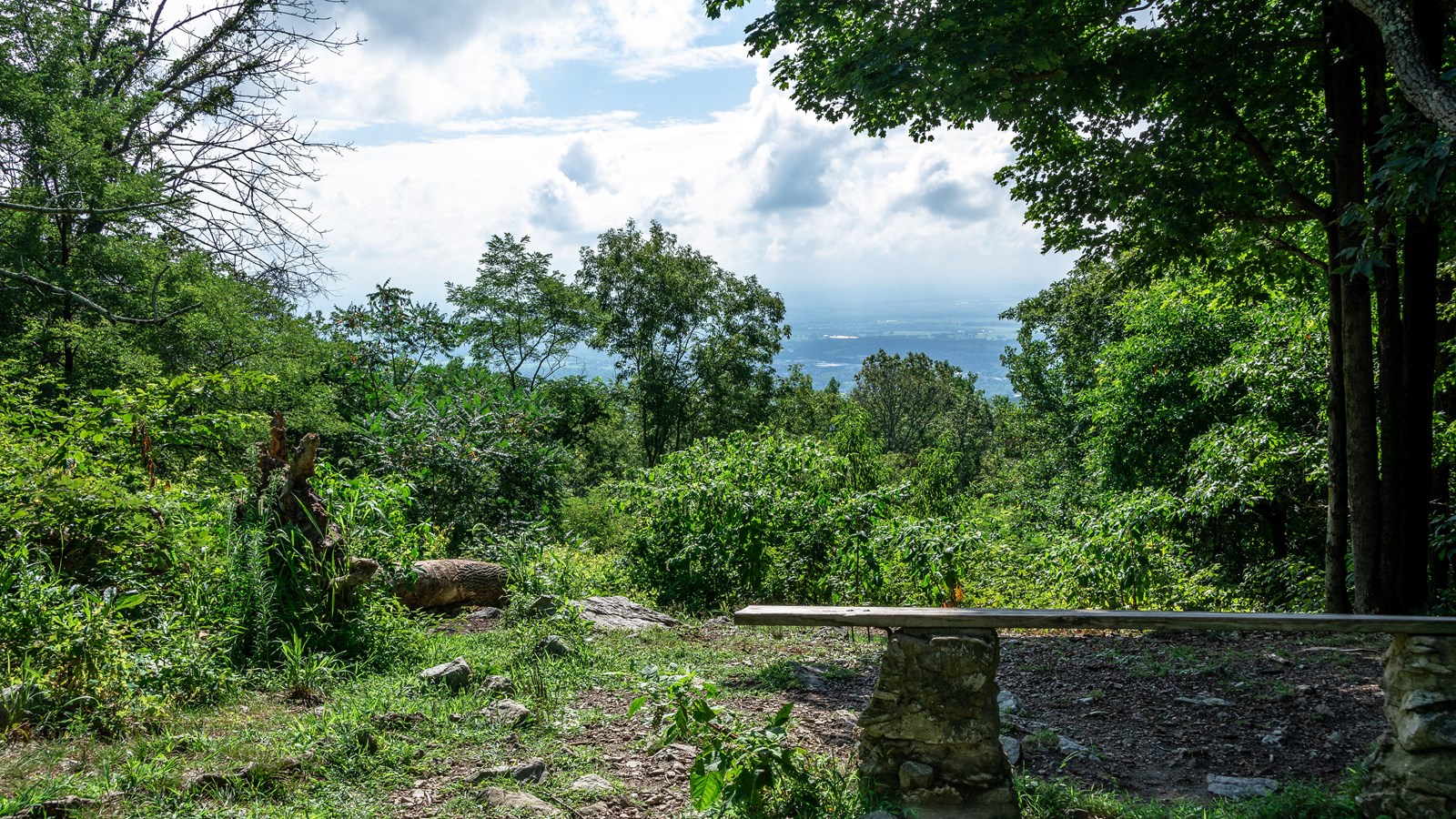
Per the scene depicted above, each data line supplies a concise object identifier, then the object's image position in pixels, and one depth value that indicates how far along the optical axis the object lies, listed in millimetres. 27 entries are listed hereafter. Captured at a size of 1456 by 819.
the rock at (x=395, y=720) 4074
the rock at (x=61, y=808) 2957
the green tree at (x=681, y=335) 26625
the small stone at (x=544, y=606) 6492
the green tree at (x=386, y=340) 11297
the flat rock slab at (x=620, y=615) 6582
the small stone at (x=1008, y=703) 4820
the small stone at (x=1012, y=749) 3939
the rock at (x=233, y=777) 3307
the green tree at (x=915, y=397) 53156
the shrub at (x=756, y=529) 7766
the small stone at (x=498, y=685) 4744
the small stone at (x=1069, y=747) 4195
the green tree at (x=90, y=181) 8102
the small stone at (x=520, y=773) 3588
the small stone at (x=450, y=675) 4754
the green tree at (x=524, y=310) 22266
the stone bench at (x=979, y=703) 3211
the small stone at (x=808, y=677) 5223
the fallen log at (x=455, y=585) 6855
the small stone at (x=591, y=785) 3529
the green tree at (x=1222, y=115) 5715
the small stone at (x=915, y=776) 3406
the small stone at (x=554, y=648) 5516
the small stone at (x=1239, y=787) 3660
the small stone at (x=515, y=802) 3281
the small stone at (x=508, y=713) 4262
